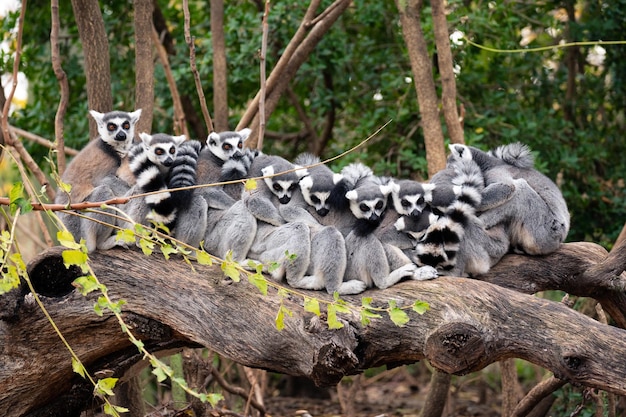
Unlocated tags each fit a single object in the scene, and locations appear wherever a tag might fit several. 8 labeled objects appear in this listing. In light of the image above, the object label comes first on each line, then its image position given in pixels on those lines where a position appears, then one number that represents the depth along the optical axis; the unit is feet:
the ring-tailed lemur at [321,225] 30.55
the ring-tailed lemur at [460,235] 31.07
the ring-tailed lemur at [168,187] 30.45
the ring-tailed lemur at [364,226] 30.53
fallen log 25.39
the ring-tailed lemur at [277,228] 30.96
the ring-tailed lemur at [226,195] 31.99
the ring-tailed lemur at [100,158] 32.14
